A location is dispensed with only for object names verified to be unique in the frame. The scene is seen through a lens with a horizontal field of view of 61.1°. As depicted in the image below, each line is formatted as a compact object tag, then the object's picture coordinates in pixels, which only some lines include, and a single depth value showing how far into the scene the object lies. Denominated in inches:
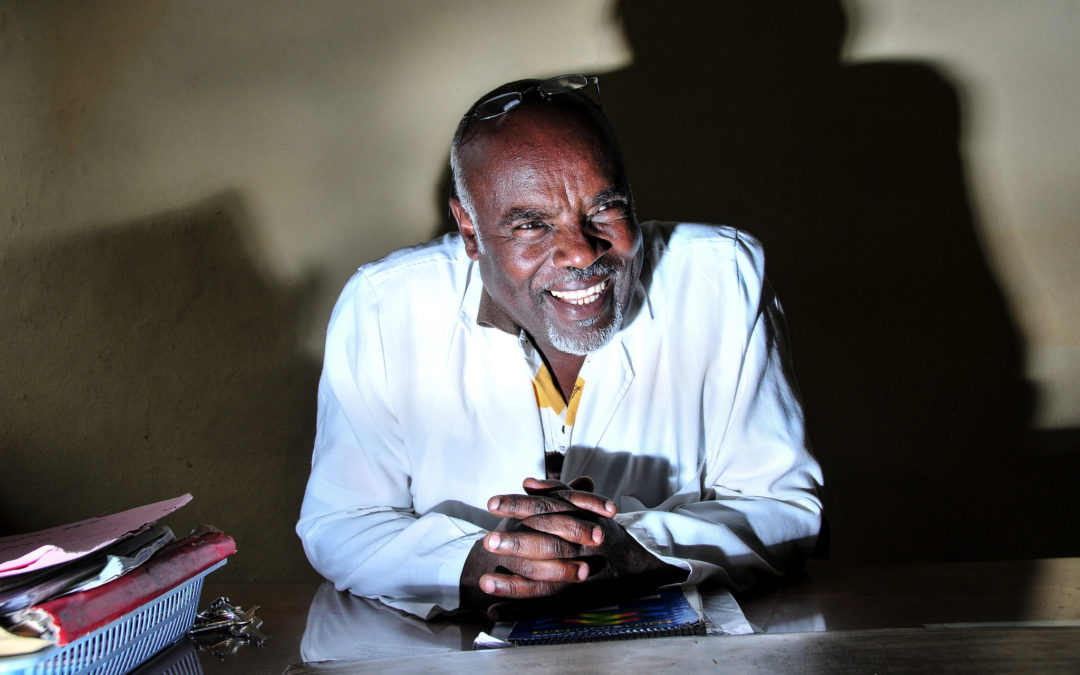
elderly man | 73.8
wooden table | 39.1
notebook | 48.4
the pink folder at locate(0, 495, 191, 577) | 41.4
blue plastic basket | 39.8
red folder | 40.0
